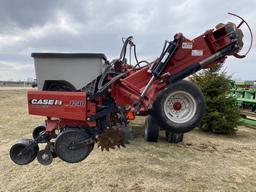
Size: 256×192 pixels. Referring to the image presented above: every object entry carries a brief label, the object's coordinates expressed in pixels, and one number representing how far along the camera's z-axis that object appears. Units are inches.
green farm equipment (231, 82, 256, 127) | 320.7
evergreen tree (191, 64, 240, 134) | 275.2
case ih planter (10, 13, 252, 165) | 71.7
